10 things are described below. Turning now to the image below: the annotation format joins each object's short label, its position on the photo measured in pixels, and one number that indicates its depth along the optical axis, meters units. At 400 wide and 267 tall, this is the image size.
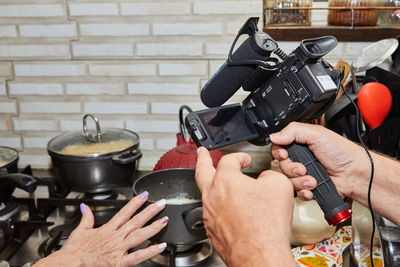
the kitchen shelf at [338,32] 1.16
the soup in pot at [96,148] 1.13
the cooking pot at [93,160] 1.10
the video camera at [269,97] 0.68
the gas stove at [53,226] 0.95
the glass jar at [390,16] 1.12
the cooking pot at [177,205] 0.83
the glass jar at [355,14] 1.12
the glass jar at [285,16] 1.17
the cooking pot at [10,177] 1.02
